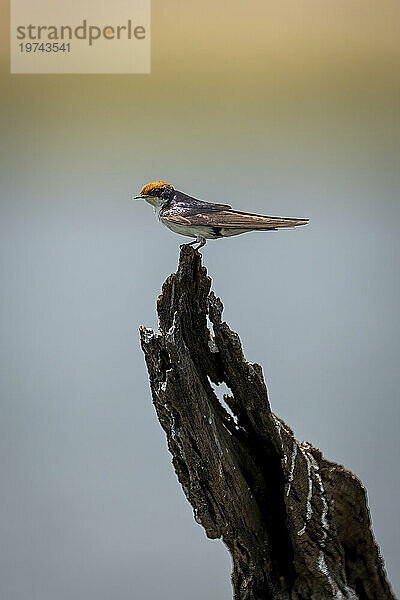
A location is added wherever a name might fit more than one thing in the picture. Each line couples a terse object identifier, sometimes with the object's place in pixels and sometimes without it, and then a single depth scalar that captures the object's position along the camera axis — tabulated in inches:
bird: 257.9
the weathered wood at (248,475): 258.0
